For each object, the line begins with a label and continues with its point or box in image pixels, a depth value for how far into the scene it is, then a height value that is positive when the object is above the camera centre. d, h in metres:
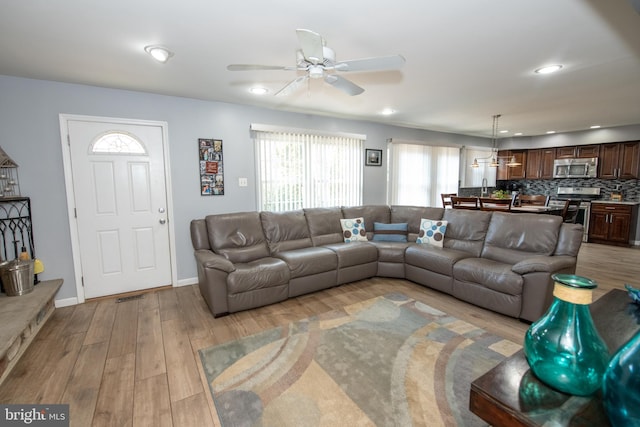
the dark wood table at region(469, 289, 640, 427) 0.88 -0.73
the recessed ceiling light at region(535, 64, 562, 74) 2.69 +1.08
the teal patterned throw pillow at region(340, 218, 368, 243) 4.25 -0.70
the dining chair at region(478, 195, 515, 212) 4.44 -0.36
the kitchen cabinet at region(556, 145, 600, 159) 6.28 +0.67
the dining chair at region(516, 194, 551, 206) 5.53 -0.37
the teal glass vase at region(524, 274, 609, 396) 0.94 -0.55
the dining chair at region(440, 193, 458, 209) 5.59 -0.39
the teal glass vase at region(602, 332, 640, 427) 0.77 -0.57
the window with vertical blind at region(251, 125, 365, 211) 4.27 +0.26
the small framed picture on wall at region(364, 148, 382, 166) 5.28 +0.49
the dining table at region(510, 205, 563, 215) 4.74 -0.47
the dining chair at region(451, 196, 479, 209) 4.77 -0.35
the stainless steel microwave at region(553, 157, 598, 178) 6.27 +0.30
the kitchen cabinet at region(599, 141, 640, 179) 5.78 +0.43
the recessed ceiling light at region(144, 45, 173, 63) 2.22 +1.05
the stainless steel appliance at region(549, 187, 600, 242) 6.23 -0.38
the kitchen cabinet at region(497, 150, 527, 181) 7.36 +0.40
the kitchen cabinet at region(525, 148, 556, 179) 6.92 +0.46
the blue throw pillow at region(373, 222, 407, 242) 4.31 -0.75
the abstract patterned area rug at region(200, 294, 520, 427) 1.67 -1.33
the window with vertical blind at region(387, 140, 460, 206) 5.68 +0.22
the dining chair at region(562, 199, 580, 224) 4.41 -0.47
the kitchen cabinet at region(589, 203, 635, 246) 5.76 -0.88
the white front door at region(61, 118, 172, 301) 3.20 -0.21
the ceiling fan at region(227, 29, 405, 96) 1.75 +0.81
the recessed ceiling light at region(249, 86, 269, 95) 3.25 +1.10
